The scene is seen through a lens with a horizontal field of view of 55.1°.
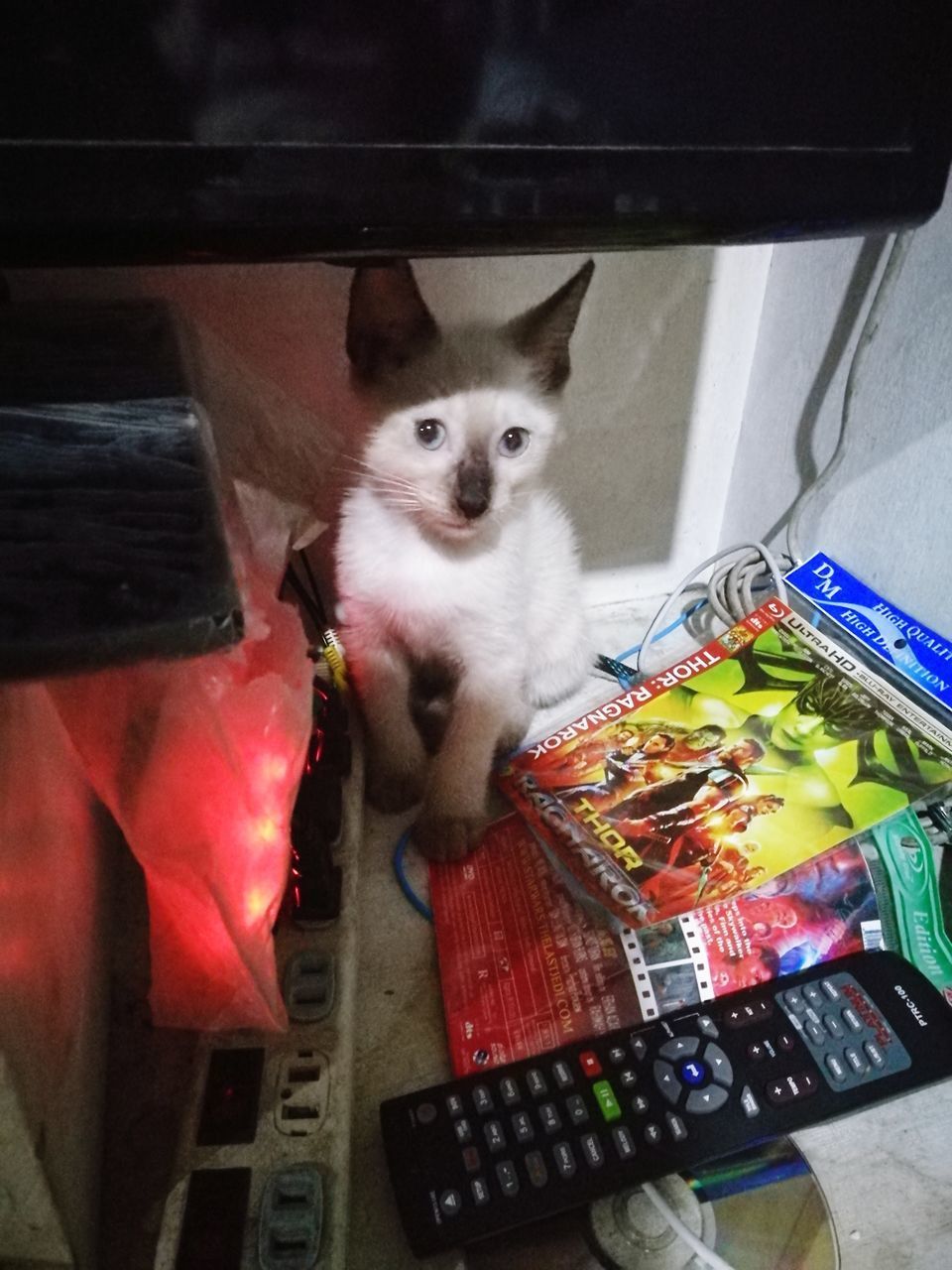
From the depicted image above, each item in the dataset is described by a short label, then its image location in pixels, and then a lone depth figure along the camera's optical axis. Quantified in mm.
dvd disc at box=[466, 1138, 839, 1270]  488
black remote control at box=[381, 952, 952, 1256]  493
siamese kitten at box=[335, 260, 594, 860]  701
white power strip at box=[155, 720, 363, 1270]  428
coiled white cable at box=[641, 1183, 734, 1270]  480
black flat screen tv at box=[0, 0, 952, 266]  319
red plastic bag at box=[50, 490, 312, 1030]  464
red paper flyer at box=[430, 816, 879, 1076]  593
